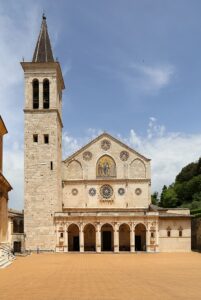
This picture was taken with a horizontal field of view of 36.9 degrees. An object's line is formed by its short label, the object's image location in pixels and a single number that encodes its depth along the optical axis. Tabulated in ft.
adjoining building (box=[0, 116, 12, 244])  76.68
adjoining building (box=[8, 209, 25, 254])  111.45
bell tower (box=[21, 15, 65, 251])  112.48
